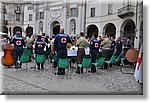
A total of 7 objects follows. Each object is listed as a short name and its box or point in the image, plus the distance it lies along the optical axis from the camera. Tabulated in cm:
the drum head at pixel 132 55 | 310
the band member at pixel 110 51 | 460
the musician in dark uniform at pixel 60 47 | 374
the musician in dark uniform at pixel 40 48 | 450
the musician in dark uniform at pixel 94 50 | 416
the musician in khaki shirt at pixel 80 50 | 411
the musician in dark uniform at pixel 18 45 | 351
